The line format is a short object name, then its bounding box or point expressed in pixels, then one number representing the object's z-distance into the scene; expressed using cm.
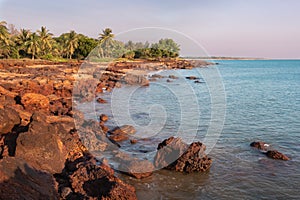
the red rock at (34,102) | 1733
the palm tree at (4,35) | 5914
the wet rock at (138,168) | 1171
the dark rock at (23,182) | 720
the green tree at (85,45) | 8219
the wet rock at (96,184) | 874
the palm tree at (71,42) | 7875
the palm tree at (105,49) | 4348
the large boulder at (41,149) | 970
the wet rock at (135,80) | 4785
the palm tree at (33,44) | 6521
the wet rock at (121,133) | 1672
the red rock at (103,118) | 2131
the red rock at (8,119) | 1179
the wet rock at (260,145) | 1591
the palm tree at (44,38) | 6956
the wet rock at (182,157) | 1251
